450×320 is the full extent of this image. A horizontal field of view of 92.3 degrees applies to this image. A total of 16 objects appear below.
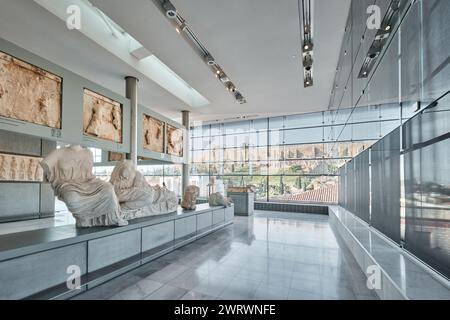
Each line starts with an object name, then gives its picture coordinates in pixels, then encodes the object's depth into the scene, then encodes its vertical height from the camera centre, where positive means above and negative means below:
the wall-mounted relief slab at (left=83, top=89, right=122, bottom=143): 6.17 +1.59
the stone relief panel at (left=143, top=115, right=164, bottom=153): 8.89 +1.49
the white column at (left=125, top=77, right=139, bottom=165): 7.71 +2.19
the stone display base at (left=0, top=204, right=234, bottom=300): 2.34 -1.19
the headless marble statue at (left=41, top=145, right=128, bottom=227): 3.34 -0.30
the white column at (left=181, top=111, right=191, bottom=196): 11.64 +0.68
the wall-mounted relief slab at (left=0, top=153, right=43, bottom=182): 7.18 +0.02
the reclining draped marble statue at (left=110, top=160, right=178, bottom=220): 4.43 -0.55
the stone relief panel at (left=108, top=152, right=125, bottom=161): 9.54 +0.57
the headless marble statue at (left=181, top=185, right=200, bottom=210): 6.42 -0.89
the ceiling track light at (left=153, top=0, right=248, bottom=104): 4.62 +3.46
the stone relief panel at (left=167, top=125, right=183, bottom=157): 10.41 +1.41
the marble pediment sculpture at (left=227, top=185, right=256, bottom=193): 10.45 -0.99
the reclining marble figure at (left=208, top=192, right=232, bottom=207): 7.71 -1.11
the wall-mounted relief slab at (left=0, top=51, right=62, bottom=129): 4.37 +1.68
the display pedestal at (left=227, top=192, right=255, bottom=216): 10.20 -1.58
